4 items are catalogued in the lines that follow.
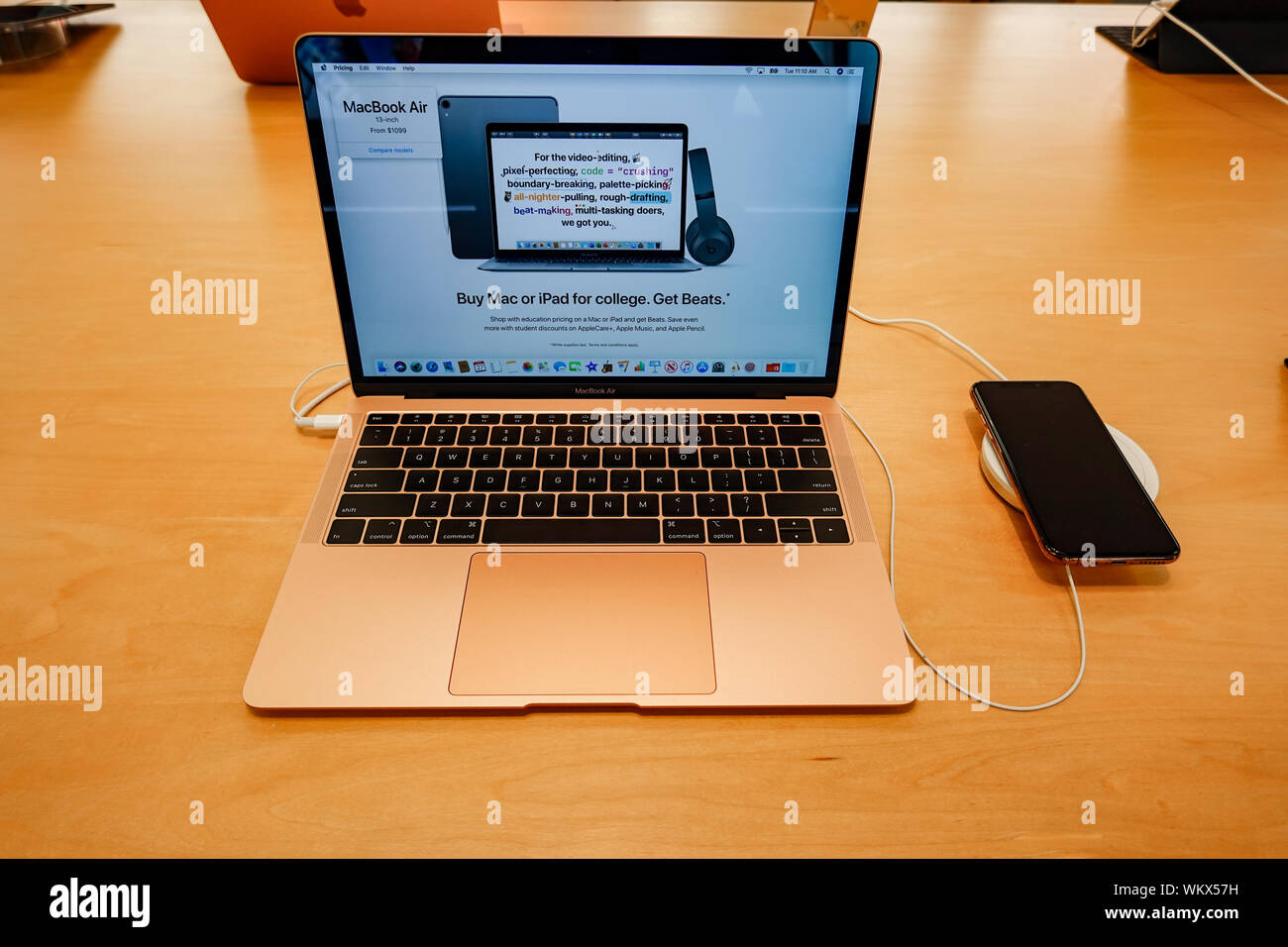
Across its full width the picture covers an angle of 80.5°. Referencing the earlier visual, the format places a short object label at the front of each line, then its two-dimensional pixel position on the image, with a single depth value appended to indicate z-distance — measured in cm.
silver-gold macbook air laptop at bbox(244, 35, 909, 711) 53
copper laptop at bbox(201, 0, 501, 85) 122
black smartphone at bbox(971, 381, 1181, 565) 58
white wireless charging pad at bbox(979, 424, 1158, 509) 65
